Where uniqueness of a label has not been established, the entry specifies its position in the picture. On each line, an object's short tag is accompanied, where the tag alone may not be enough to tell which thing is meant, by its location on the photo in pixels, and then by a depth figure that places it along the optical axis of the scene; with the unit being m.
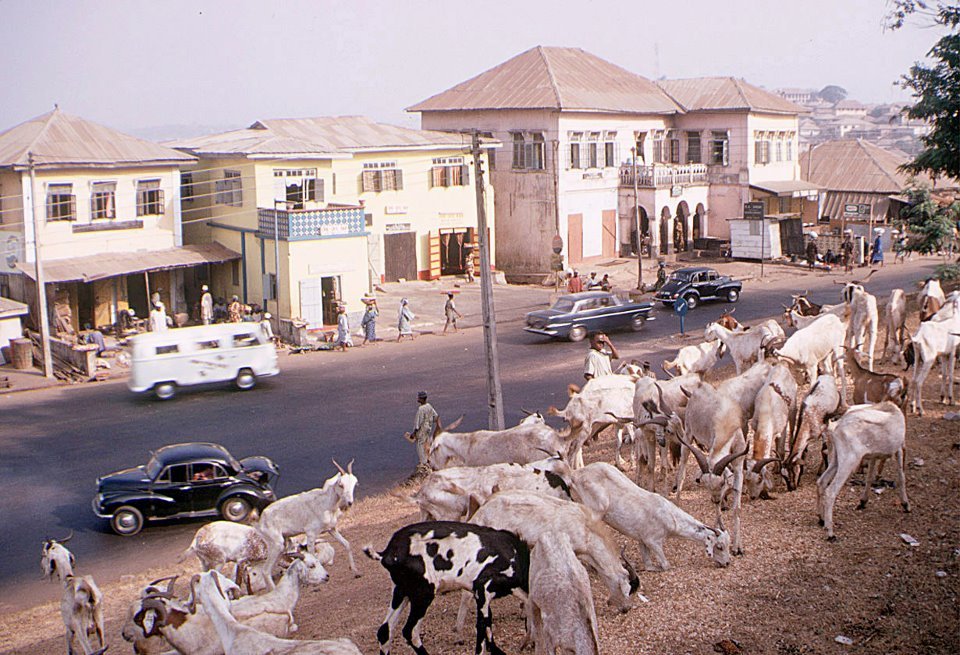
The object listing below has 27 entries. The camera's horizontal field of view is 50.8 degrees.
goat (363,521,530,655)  9.99
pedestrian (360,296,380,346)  34.59
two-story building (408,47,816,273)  50.03
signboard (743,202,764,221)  49.84
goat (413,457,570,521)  12.54
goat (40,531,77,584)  13.60
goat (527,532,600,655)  9.17
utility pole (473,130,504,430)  21.41
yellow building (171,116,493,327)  37.69
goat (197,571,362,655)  9.16
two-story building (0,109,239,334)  34.78
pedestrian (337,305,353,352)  33.64
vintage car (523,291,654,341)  33.19
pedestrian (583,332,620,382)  20.14
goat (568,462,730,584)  11.51
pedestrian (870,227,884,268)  50.28
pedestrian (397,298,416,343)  35.00
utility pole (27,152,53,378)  30.58
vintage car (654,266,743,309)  38.50
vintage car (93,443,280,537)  17.94
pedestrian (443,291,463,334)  35.66
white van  27.53
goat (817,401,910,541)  12.60
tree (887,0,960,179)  28.59
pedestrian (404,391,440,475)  18.91
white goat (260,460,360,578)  14.65
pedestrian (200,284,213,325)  36.56
